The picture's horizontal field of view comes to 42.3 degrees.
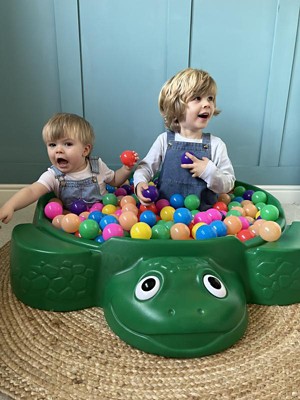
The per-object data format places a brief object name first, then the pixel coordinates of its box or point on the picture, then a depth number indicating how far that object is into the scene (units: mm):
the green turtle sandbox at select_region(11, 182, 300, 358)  864
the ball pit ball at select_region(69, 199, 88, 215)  1277
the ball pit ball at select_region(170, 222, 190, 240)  1075
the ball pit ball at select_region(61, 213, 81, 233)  1114
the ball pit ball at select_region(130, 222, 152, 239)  1046
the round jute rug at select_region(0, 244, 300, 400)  789
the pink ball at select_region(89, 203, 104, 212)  1283
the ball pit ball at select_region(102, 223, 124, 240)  1063
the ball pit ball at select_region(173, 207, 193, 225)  1166
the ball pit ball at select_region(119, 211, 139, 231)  1115
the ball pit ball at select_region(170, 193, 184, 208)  1312
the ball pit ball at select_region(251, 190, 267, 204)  1412
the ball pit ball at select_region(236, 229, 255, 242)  1112
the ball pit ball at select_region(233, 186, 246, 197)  1526
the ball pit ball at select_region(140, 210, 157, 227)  1158
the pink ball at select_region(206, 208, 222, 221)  1204
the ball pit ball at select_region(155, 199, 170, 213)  1316
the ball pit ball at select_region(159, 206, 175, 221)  1246
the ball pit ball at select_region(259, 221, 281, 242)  1055
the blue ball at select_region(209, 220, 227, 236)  1099
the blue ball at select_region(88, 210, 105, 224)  1176
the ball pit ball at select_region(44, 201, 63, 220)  1196
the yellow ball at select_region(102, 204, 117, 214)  1249
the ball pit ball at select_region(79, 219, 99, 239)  1078
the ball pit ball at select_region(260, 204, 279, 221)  1207
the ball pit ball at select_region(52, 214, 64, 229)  1151
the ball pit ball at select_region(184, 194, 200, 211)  1290
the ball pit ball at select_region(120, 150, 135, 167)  1327
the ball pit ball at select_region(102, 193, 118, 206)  1310
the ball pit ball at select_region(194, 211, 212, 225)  1181
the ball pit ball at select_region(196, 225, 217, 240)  1045
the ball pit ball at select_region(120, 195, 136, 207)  1306
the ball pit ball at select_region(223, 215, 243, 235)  1140
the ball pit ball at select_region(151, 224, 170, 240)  1088
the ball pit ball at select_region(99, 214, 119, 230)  1130
